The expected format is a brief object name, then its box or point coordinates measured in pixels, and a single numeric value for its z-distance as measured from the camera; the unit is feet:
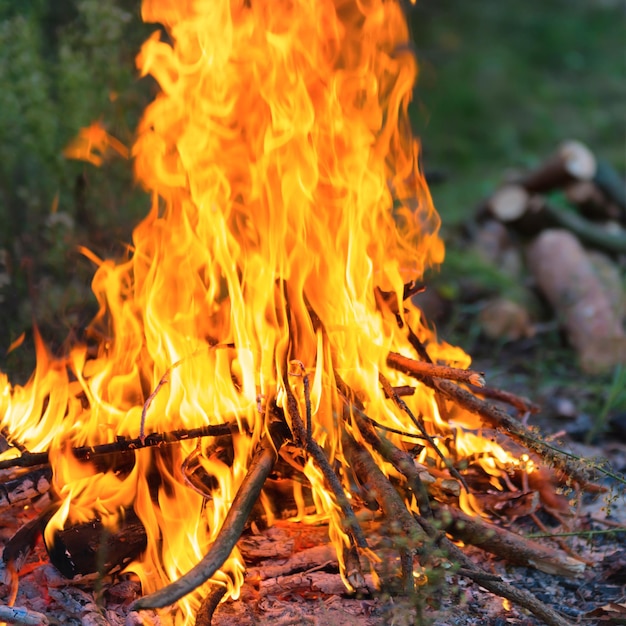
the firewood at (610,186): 25.28
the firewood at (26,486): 9.39
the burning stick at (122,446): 9.18
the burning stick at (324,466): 8.54
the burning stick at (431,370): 9.58
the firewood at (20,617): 8.05
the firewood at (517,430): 9.51
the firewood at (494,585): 8.36
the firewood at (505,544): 9.45
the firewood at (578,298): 18.78
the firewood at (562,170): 25.00
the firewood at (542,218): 23.56
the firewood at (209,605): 8.16
